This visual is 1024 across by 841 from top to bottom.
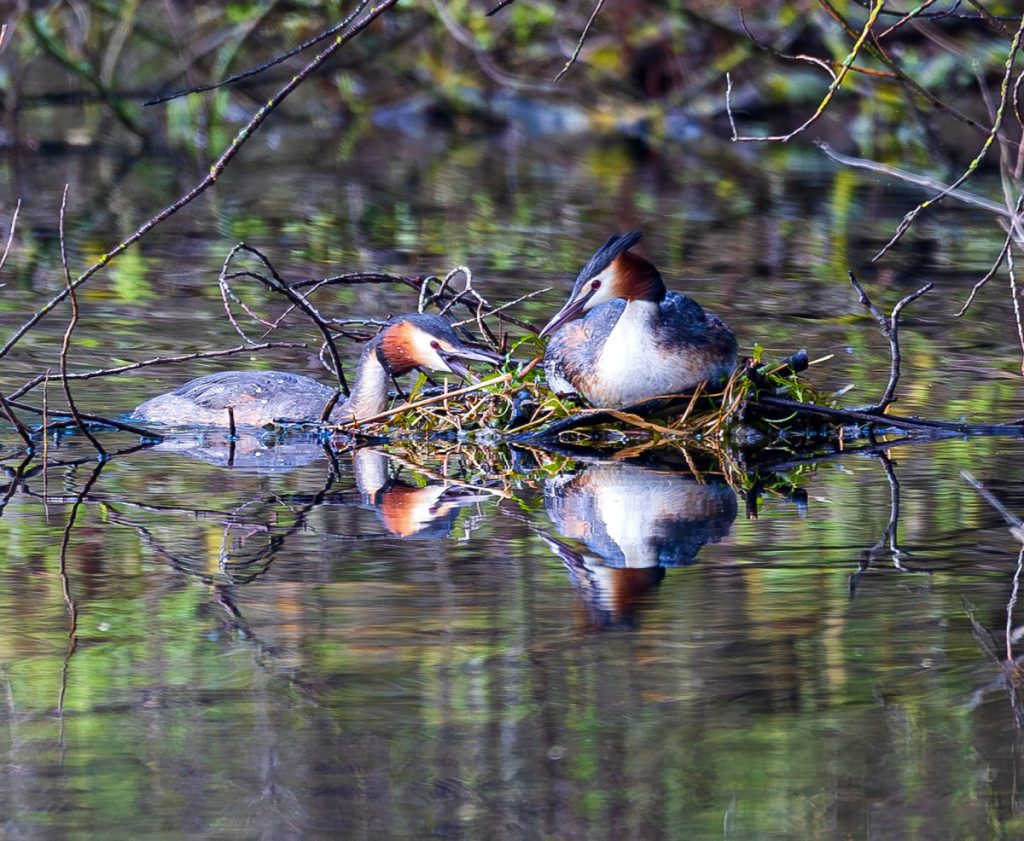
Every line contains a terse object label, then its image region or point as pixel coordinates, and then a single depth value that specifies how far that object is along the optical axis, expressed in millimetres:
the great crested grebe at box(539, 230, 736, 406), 14508
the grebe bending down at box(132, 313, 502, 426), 15258
